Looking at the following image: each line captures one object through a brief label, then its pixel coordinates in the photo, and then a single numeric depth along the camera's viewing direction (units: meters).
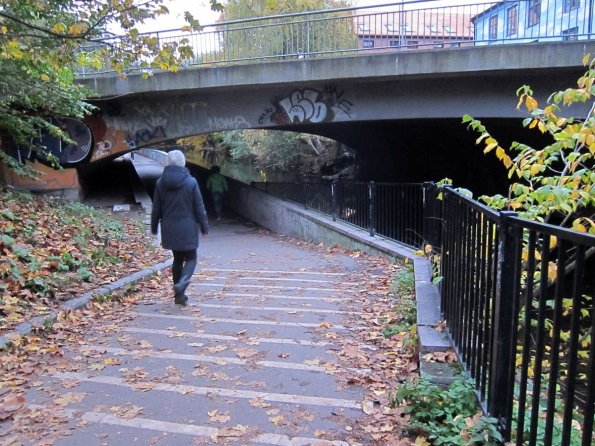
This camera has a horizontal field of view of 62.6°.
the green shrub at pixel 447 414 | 2.52
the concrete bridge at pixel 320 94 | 10.83
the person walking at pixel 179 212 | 5.61
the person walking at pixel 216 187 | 19.22
